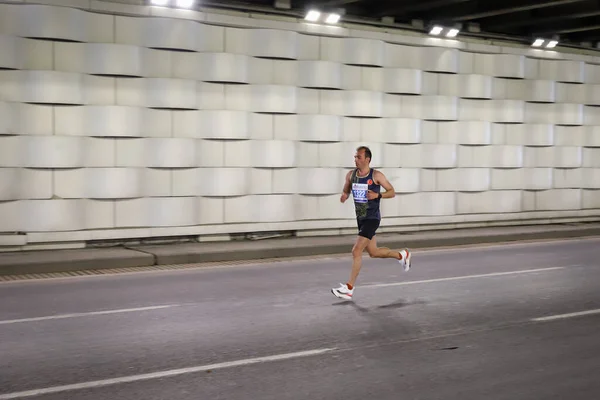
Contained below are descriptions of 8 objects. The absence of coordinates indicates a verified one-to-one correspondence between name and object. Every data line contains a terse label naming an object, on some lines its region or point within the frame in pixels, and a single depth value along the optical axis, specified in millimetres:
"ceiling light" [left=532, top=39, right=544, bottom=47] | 19062
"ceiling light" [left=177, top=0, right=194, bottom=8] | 14299
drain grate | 11898
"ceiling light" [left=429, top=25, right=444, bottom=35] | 17331
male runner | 10375
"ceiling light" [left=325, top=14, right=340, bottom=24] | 15984
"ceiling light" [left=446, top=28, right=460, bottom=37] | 17609
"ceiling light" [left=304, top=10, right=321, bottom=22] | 15695
